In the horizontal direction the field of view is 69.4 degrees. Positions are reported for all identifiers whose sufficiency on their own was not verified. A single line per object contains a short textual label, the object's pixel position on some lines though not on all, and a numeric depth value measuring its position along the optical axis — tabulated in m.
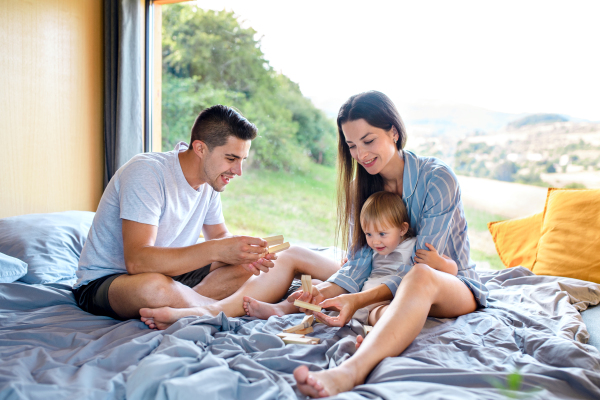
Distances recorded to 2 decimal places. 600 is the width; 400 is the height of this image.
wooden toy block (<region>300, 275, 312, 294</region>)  1.63
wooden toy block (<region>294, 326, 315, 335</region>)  1.52
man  1.64
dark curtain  3.32
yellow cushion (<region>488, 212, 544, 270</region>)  2.49
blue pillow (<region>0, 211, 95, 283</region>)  2.09
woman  1.39
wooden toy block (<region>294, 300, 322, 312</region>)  1.53
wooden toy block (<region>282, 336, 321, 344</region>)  1.40
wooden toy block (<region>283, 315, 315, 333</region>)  1.51
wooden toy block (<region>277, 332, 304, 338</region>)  1.45
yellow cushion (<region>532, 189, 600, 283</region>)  2.19
